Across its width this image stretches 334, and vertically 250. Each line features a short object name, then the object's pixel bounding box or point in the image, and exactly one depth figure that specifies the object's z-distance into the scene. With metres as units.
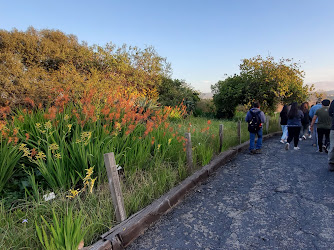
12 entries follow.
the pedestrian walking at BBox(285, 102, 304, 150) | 6.39
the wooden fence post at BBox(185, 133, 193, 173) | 4.14
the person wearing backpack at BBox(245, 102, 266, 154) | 6.16
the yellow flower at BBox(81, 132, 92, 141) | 2.59
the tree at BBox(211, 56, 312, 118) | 12.98
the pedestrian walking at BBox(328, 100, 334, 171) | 4.56
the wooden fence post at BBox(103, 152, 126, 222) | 2.36
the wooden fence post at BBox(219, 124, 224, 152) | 5.88
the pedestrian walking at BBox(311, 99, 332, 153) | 5.80
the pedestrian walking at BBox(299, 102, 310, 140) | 8.77
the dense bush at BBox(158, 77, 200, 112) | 14.28
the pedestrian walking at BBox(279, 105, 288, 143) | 7.80
